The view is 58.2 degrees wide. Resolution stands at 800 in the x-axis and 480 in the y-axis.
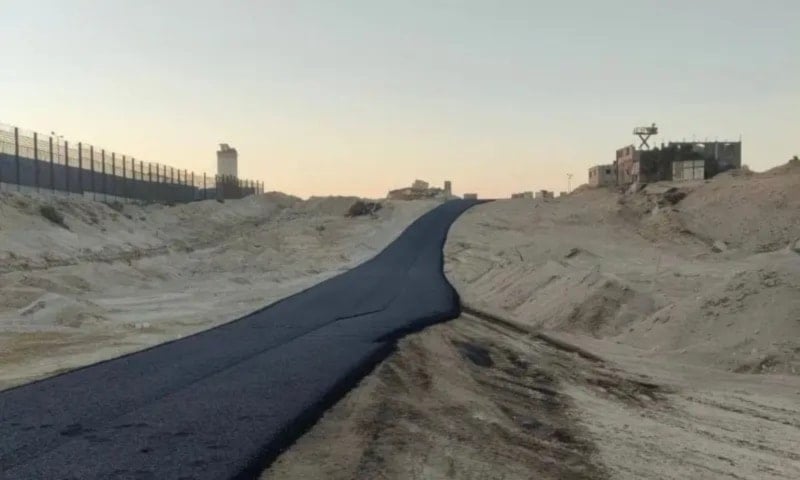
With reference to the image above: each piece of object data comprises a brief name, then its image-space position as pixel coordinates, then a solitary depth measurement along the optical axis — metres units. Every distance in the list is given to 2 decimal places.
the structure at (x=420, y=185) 113.25
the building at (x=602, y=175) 92.44
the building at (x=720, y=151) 77.56
